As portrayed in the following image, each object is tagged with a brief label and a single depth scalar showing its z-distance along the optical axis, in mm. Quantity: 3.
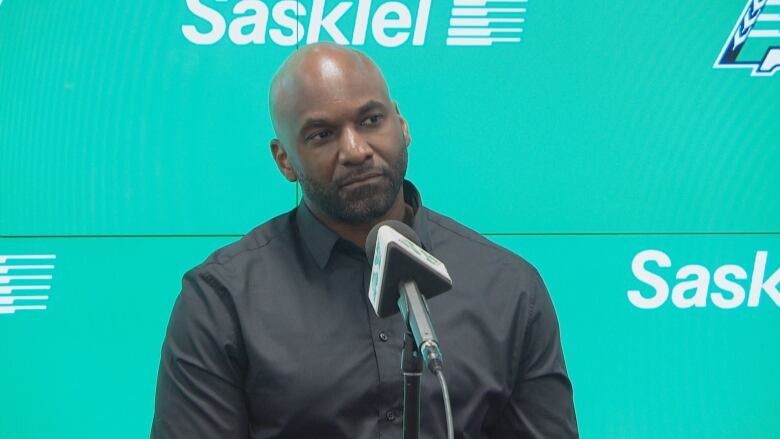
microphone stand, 1977
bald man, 2331
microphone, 1963
